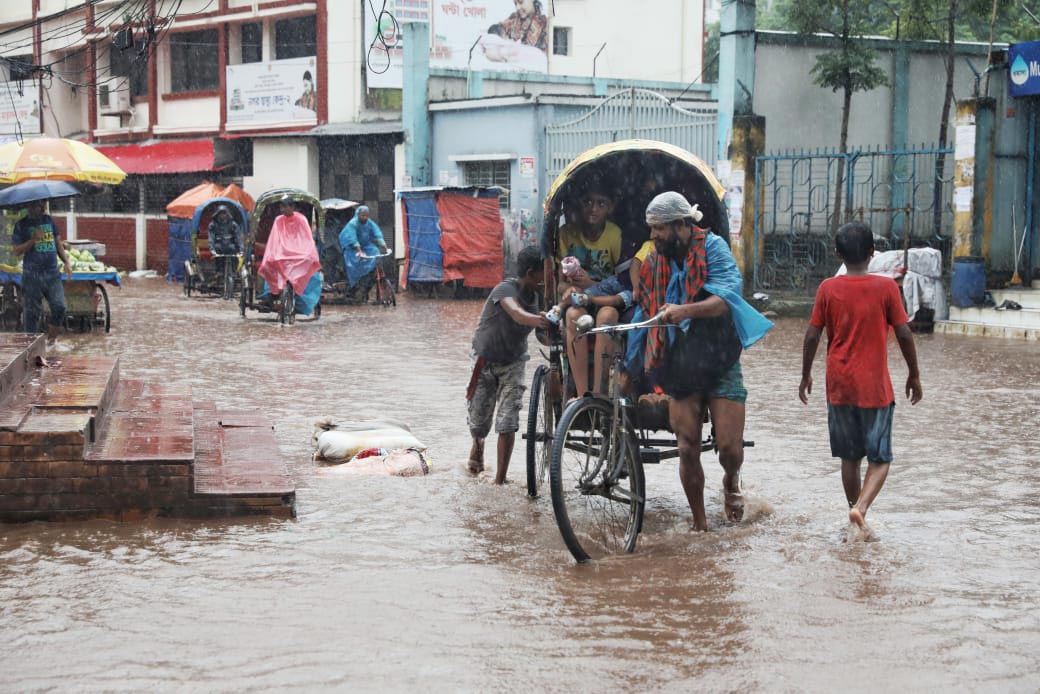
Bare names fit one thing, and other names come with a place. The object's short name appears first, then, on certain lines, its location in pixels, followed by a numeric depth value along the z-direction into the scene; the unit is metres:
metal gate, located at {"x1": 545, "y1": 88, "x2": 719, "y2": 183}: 21.34
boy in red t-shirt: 6.09
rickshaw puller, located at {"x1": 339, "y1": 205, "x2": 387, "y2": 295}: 21.95
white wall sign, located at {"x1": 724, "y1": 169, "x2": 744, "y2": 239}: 20.09
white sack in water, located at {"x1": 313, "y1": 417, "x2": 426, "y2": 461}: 8.09
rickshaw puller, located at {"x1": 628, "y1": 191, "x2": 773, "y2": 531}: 6.06
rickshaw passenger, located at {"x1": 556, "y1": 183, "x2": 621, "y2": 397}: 7.18
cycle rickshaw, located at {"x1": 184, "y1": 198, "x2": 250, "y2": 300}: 23.76
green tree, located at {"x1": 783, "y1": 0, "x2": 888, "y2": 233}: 20.48
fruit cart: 16.52
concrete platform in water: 6.16
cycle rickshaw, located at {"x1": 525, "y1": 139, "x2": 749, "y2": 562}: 5.90
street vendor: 13.20
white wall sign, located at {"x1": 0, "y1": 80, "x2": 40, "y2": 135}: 39.69
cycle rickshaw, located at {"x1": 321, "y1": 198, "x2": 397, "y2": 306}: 22.27
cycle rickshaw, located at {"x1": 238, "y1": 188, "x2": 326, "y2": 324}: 18.05
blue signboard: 17.27
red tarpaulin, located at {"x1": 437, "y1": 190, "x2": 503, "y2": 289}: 24.36
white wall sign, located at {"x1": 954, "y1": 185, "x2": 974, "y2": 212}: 17.70
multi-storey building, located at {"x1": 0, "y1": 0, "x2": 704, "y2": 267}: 29.94
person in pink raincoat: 17.98
